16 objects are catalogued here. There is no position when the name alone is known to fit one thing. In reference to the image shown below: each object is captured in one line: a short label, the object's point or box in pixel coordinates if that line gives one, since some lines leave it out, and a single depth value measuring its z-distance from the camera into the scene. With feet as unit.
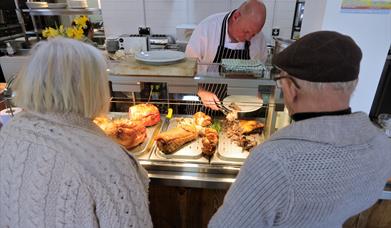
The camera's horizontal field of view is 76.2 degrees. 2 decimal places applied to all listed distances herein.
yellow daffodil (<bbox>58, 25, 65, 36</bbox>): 5.48
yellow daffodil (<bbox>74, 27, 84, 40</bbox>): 5.33
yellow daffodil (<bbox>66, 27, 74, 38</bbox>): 5.32
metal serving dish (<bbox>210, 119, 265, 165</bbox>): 4.42
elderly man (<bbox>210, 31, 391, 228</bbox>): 2.33
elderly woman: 2.75
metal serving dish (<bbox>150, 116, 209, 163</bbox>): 4.48
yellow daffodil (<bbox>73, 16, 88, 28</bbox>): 5.47
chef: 6.84
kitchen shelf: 11.66
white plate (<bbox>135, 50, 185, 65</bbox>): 4.33
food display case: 4.13
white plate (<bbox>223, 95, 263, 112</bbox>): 5.09
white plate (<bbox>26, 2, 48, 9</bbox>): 11.90
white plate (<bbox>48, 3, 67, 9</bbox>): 11.80
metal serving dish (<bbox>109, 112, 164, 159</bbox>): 4.61
